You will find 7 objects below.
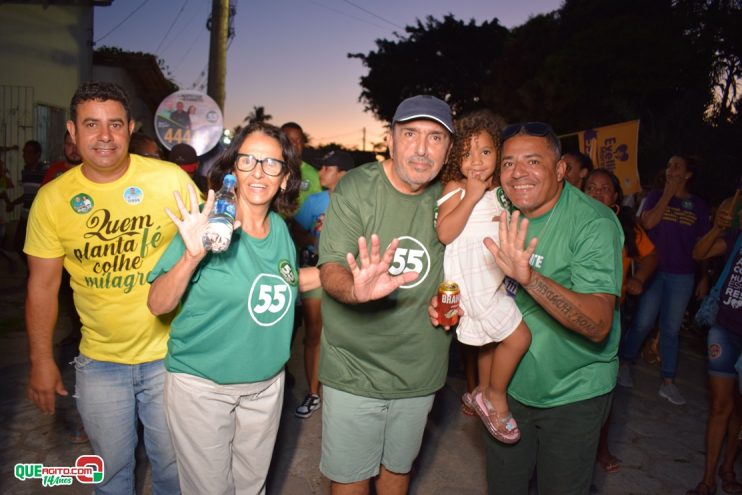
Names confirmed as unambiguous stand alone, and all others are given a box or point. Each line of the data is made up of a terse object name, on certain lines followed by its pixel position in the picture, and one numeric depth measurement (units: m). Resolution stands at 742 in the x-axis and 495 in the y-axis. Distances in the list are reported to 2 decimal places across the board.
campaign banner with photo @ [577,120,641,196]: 7.84
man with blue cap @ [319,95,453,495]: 2.56
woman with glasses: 2.30
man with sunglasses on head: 2.45
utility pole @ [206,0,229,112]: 9.43
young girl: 2.54
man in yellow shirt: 2.52
